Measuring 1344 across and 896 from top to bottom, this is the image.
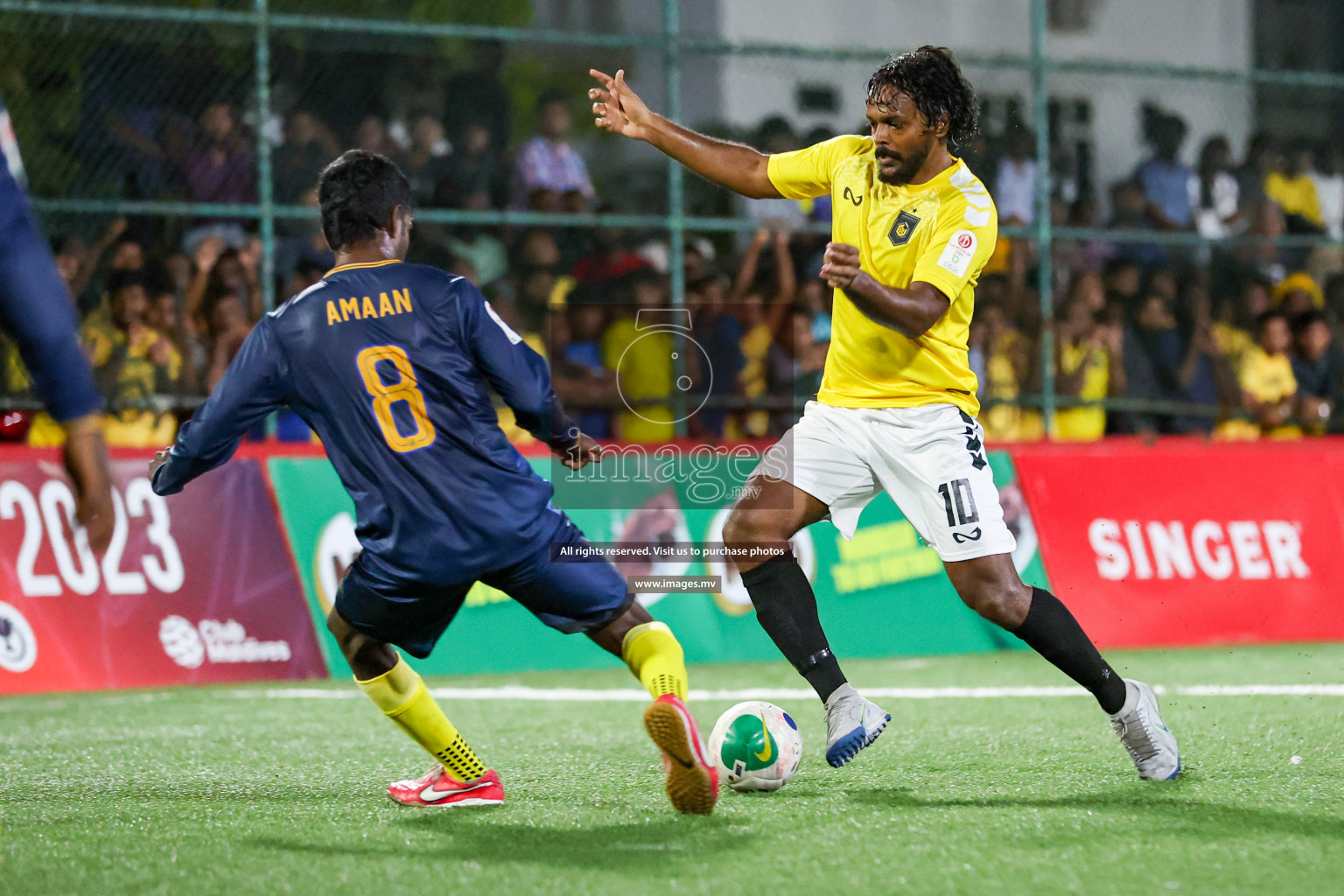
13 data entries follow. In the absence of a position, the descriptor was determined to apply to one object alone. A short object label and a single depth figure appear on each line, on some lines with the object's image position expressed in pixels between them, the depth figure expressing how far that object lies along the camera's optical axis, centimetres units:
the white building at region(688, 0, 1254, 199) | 2753
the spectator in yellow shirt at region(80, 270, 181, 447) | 1906
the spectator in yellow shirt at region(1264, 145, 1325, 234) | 2769
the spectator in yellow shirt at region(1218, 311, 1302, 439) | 2530
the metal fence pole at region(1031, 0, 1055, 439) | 2322
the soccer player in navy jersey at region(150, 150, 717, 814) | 932
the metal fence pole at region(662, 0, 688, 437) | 2161
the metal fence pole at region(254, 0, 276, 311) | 1983
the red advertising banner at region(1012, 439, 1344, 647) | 2028
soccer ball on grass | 1019
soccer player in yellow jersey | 1037
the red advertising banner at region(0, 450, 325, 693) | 1694
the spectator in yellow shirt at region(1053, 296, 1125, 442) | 2384
